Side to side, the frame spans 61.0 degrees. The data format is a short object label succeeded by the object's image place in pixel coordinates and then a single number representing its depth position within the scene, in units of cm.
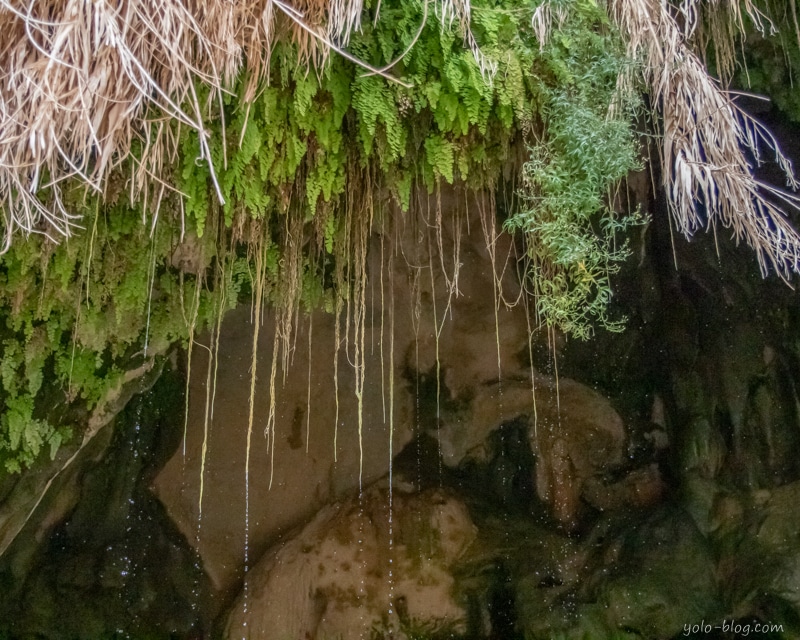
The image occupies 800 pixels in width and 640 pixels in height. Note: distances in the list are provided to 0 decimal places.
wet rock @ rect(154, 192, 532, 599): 623
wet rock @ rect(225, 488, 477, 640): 563
